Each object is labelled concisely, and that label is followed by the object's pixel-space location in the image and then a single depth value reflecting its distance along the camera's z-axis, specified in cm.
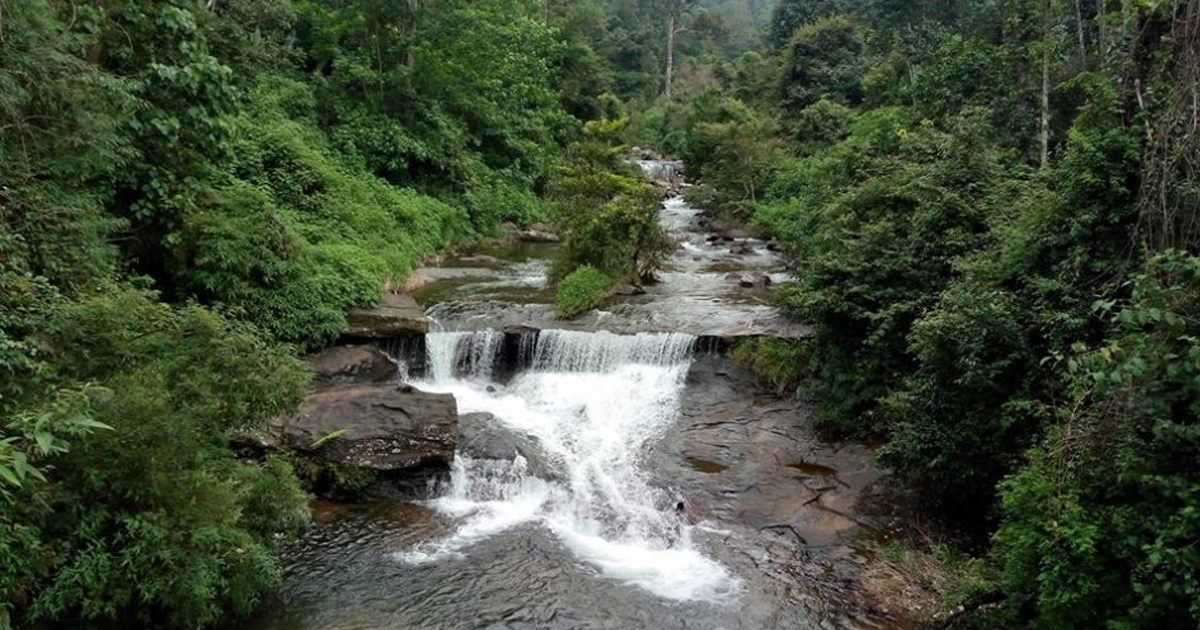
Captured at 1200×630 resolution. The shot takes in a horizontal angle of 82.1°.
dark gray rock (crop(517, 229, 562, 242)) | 2530
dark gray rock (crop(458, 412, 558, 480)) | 1077
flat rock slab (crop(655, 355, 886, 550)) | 939
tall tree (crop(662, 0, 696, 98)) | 5444
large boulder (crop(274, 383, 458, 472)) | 988
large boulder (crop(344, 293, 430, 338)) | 1313
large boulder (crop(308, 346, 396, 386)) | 1200
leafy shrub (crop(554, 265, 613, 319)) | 1529
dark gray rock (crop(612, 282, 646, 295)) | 1702
